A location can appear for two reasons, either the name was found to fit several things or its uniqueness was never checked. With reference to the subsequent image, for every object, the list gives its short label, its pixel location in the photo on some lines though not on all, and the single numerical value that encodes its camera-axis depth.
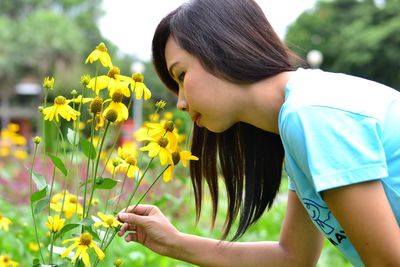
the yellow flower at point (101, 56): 1.62
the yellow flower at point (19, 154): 4.85
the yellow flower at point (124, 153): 1.66
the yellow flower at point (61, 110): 1.62
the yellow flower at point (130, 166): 1.66
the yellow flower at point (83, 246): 1.57
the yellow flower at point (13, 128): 4.37
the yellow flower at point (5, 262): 1.88
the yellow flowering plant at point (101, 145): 1.57
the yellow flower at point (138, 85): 1.64
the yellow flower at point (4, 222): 2.04
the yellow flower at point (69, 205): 1.80
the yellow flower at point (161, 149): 1.59
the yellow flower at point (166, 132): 1.61
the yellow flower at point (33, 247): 2.30
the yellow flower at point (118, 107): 1.57
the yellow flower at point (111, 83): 1.60
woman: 1.42
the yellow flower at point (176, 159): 1.62
